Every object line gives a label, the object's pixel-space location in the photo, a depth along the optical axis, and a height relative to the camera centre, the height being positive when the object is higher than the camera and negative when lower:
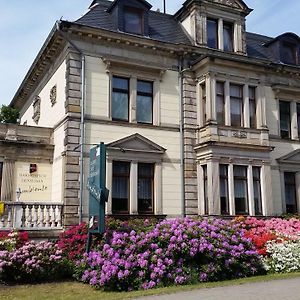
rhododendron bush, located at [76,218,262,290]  12.07 -1.17
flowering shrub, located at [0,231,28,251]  13.55 -0.68
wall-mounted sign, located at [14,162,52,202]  19.22 +1.72
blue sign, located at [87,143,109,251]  13.50 +0.86
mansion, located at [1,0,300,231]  18.62 +4.92
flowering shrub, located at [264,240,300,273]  13.65 -1.27
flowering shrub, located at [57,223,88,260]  14.29 -0.77
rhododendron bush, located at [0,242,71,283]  12.76 -1.37
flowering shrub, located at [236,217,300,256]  15.01 -0.46
